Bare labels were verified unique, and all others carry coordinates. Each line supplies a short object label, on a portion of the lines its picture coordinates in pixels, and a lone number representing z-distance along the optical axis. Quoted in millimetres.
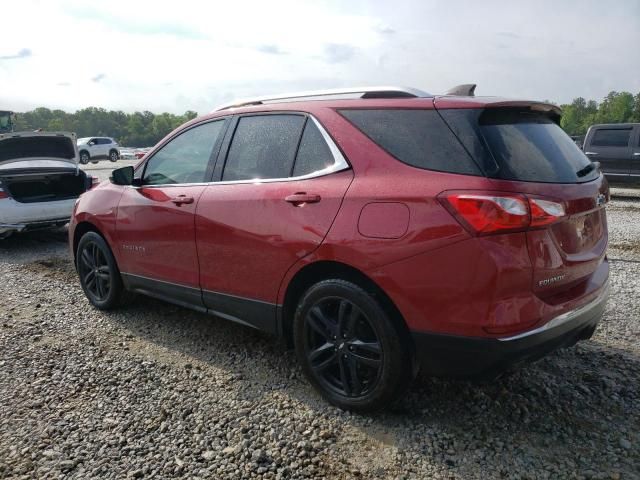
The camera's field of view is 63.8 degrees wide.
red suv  2338
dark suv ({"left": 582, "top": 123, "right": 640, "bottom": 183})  13273
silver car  7070
